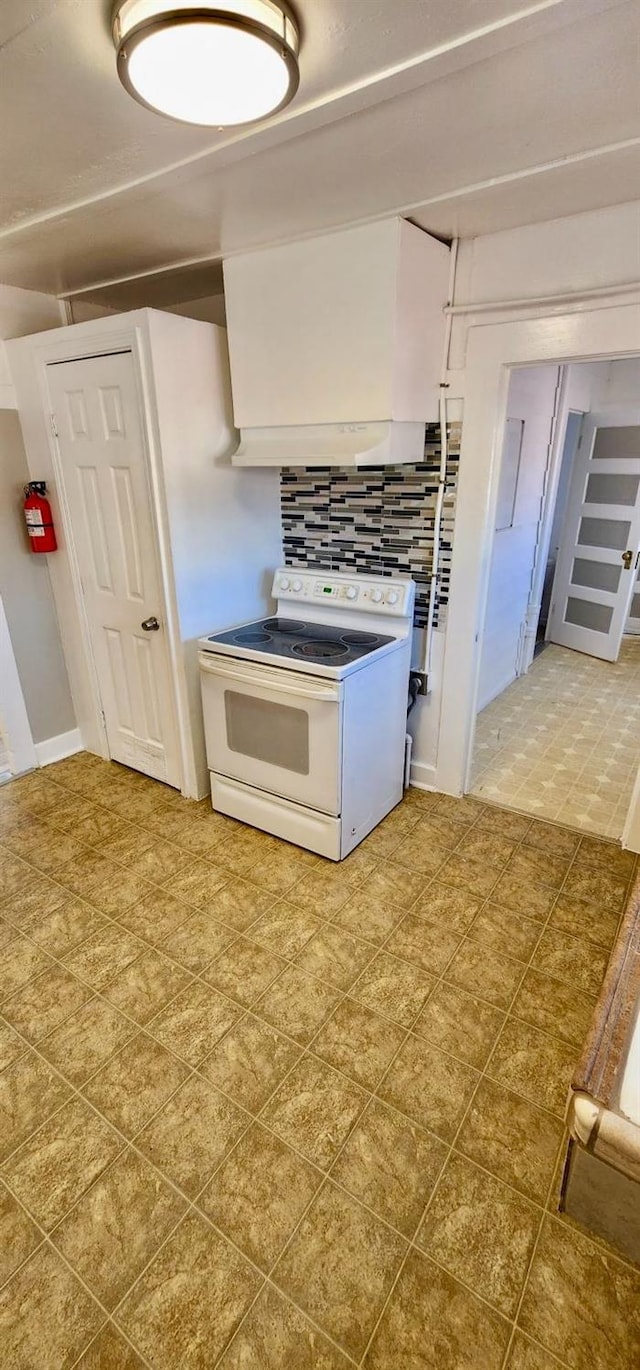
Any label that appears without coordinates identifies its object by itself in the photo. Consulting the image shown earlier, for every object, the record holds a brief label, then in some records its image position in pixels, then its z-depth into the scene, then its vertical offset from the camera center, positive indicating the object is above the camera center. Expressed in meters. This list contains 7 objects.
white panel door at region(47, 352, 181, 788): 2.31 -0.35
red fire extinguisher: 2.63 -0.23
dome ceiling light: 0.93 +0.64
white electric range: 2.10 -0.90
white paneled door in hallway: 4.19 -0.58
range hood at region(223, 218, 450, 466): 1.86 +0.38
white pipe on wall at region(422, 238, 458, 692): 2.21 -0.16
